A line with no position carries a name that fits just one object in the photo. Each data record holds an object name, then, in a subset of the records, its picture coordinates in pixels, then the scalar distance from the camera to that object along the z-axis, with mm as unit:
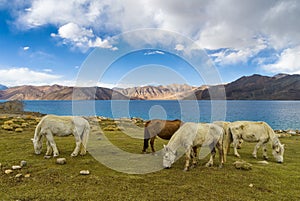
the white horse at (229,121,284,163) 12547
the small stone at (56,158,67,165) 10109
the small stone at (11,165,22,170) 9273
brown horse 12953
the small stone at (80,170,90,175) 8783
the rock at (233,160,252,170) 10087
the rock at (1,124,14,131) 21491
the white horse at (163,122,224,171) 10180
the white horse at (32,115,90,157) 11711
